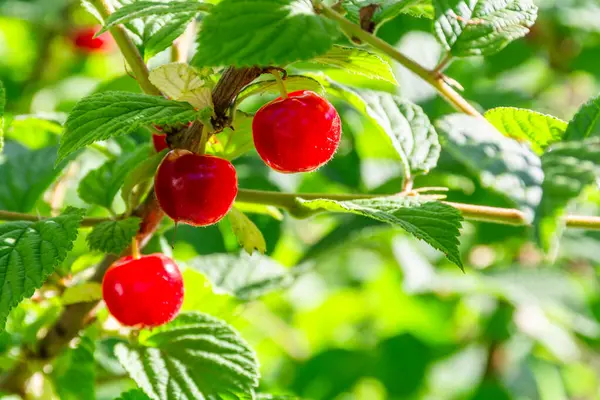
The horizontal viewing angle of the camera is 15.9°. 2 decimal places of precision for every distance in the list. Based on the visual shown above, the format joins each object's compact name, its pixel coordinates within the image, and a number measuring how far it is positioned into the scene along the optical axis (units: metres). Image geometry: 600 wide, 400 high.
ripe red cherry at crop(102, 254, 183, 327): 0.30
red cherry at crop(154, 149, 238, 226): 0.29
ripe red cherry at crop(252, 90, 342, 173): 0.29
